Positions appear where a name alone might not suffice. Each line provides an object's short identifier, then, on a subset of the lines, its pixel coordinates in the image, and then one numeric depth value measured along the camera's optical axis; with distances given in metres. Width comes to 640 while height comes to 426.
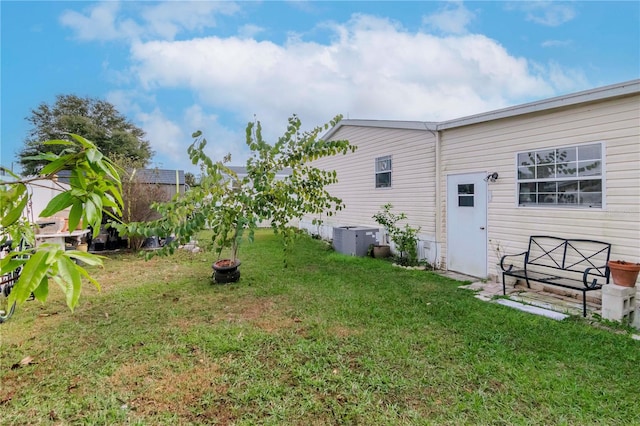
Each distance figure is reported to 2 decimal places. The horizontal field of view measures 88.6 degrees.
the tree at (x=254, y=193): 3.63
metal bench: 4.69
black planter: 5.72
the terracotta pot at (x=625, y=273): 4.14
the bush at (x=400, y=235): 7.49
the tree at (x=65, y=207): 0.77
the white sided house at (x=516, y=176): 4.53
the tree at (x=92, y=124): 25.44
